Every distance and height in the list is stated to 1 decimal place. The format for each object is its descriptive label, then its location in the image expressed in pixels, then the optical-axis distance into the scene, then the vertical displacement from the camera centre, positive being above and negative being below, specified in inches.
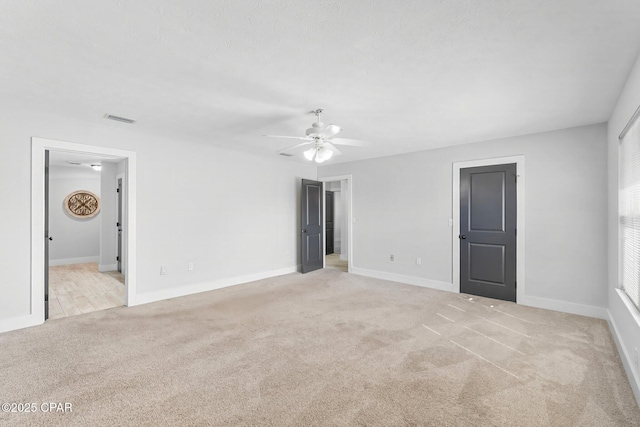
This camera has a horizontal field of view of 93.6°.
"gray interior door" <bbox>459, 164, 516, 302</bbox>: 173.8 -10.3
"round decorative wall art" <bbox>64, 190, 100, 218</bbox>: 299.9 +7.9
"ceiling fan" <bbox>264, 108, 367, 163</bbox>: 125.1 +31.7
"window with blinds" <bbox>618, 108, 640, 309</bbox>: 95.5 +2.3
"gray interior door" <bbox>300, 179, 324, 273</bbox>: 253.4 -10.6
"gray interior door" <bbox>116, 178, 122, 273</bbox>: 259.4 -12.4
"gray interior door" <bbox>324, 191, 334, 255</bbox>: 362.8 -10.9
